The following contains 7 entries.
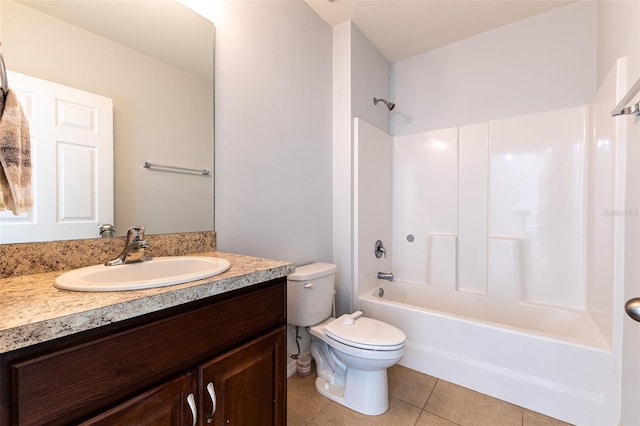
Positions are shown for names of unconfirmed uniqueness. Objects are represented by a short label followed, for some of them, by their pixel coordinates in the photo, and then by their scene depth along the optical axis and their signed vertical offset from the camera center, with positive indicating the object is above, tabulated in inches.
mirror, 36.2 +20.2
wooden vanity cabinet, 20.8 -14.9
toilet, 56.7 -28.0
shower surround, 58.3 -11.7
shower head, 95.0 +37.5
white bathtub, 56.6 -32.8
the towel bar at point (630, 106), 41.0 +17.5
